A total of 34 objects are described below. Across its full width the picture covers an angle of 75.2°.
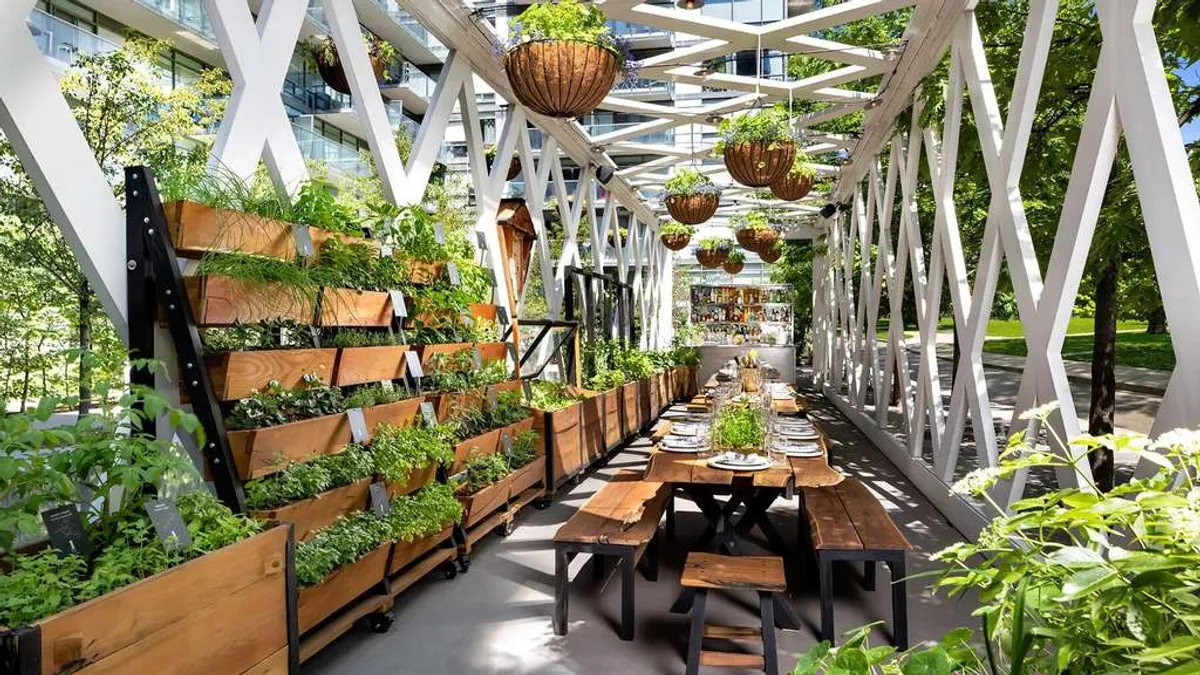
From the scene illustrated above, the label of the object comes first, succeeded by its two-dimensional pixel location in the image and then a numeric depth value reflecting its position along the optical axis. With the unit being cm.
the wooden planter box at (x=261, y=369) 278
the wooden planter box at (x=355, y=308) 348
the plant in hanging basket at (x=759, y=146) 572
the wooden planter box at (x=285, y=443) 283
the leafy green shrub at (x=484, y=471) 471
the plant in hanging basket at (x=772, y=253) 1284
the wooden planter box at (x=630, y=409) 938
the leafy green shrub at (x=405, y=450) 357
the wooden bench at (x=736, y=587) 313
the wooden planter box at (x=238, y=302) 273
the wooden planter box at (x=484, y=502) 455
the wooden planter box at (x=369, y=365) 354
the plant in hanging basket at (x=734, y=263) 1536
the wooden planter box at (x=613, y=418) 833
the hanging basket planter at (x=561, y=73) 398
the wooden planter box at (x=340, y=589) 300
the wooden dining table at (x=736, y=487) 383
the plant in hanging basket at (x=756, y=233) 1174
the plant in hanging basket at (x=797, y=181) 727
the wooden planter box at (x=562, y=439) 611
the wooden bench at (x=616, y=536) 356
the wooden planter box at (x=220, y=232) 269
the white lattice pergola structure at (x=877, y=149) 268
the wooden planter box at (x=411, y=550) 373
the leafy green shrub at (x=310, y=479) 287
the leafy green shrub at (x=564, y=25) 400
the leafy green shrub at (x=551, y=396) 648
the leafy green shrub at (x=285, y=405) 297
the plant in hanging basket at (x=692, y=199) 851
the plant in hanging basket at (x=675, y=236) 1326
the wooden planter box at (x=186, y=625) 176
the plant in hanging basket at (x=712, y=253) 1512
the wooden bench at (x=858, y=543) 340
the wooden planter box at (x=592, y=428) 725
